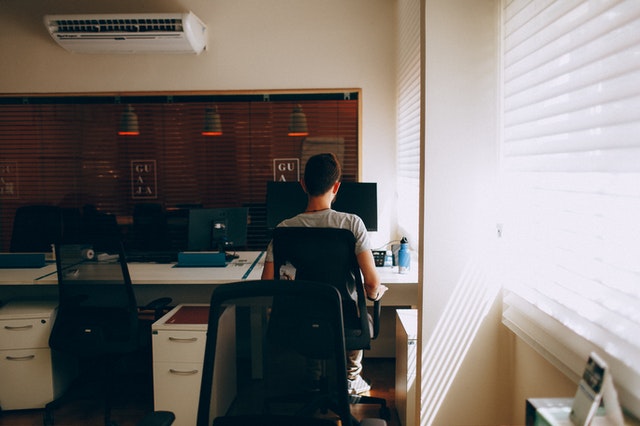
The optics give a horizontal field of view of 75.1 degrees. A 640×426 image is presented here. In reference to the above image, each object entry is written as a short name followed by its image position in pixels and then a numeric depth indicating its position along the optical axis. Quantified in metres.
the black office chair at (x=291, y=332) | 1.06
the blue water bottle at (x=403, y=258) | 3.03
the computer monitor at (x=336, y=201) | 3.29
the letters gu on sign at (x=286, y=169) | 4.07
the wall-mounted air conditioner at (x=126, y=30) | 3.58
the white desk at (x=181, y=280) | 2.91
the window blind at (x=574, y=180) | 1.07
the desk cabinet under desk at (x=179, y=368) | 2.58
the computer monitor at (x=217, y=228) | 3.43
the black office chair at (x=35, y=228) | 3.75
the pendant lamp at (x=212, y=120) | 4.01
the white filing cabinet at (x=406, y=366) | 2.38
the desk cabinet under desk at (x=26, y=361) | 2.83
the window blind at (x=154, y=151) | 4.03
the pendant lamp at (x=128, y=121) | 4.01
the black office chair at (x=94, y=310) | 2.57
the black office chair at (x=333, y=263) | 1.98
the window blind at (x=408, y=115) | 3.02
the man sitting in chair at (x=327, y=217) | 2.19
